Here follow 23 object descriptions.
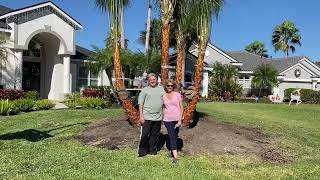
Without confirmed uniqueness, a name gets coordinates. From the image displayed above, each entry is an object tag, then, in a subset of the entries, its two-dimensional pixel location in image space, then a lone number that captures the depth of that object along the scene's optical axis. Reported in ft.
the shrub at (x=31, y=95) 43.63
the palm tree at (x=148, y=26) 66.57
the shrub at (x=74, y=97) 42.57
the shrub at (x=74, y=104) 40.58
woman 17.44
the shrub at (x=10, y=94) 39.55
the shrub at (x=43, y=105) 38.35
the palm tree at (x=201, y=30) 22.42
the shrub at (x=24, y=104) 36.19
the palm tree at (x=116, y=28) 22.79
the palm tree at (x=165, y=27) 23.00
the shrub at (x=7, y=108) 34.07
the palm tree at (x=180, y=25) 24.29
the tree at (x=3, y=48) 43.16
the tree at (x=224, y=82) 68.39
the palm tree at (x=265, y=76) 80.18
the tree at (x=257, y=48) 150.18
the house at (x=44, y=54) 47.84
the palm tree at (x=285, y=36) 125.06
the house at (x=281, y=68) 86.31
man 17.68
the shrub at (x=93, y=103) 39.75
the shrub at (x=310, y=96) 76.45
